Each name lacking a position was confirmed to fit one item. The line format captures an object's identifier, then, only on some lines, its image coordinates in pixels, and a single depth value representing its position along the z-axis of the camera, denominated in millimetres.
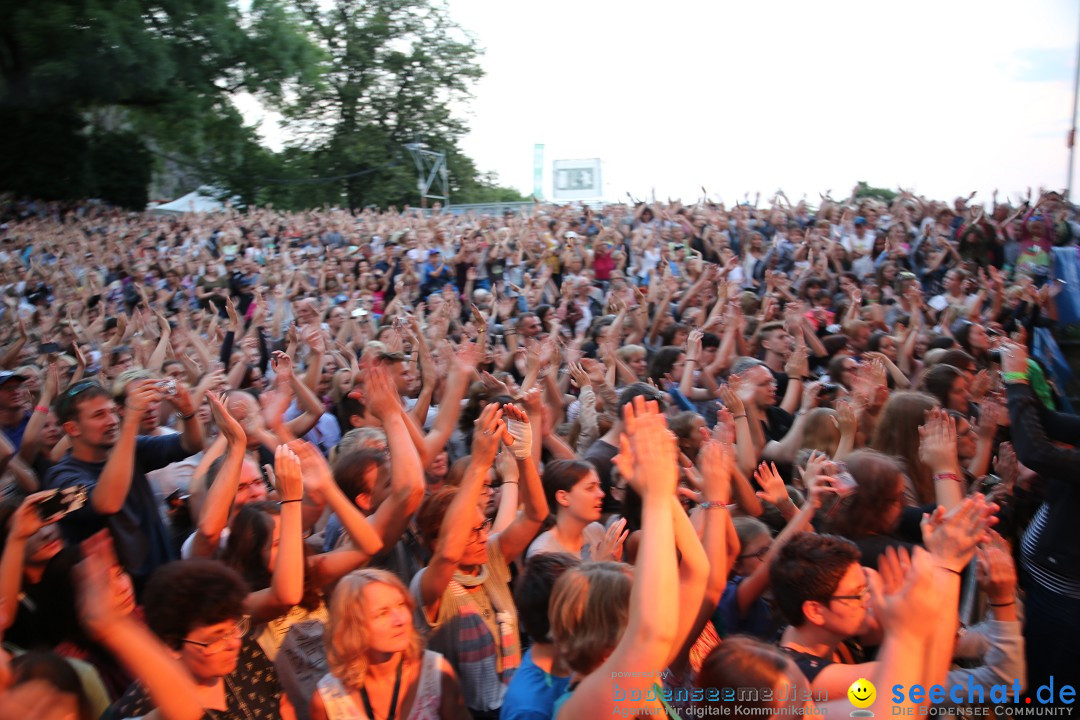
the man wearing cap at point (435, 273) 12453
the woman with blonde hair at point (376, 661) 2451
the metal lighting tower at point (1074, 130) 13468
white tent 29655
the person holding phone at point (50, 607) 2869
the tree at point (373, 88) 37875
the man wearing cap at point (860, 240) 10867
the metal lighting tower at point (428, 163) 34722
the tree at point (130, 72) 23797
